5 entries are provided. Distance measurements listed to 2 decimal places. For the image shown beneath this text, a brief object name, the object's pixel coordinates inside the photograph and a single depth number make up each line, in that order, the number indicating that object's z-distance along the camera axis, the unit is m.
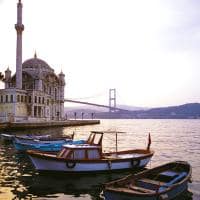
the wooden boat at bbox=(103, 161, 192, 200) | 14.28
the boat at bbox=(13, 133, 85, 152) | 31.34
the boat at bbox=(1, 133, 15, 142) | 42.03
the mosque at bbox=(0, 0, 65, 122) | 77.88
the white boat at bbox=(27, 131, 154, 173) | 21.23
